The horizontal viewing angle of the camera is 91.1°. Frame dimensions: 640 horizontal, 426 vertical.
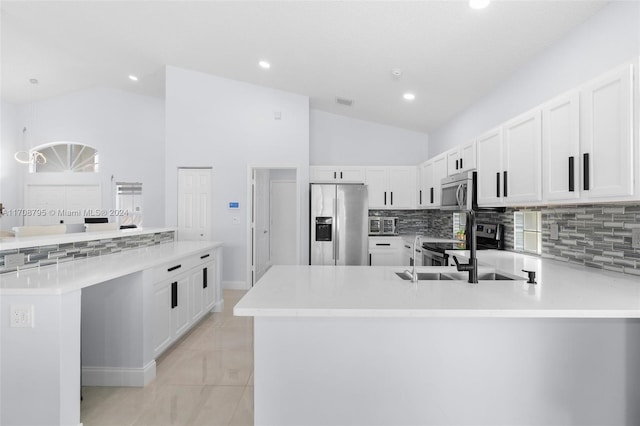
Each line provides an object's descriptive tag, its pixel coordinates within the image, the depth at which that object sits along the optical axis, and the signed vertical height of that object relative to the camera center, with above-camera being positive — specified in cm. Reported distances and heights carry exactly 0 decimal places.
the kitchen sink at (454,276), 215 -44
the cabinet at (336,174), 545 +70
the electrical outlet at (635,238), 185 -14
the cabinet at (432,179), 421 +51
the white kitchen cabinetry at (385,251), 512 -60
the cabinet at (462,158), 323 +63
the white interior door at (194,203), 538 +18
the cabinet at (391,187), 539 +47
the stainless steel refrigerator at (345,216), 504 -3
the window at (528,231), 286 -16
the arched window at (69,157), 677 +123
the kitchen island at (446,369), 153 -76
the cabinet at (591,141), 155 +41
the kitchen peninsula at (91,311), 173 -70
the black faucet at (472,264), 183 -29
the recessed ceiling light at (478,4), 233 +158
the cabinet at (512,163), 223 +42
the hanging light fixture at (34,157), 506 +97
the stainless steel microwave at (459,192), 316 +24
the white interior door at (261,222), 557 -16
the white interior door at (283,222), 670 -17
